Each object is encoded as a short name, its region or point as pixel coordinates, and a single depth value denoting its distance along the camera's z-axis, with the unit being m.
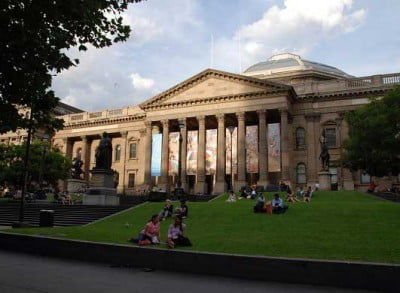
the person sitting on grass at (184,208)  21.04
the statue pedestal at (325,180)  37.88
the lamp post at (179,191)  30.70
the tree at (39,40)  8.96
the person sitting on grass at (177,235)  12.46
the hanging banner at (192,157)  50.47
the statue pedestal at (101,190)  28.34
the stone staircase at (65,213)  23.28
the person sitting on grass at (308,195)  28.38
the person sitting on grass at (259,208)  21.66
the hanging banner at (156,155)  51.88
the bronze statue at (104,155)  29.02
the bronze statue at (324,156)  36.31
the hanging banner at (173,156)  51.11
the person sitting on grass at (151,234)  13.06
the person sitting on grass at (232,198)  30.25
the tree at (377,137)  31.19
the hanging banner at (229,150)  49.09
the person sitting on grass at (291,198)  28.42
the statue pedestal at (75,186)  45.38
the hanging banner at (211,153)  49.41
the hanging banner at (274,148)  45.62
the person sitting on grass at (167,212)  21.19
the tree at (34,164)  46.03
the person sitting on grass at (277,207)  21.02
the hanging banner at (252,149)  47.09
